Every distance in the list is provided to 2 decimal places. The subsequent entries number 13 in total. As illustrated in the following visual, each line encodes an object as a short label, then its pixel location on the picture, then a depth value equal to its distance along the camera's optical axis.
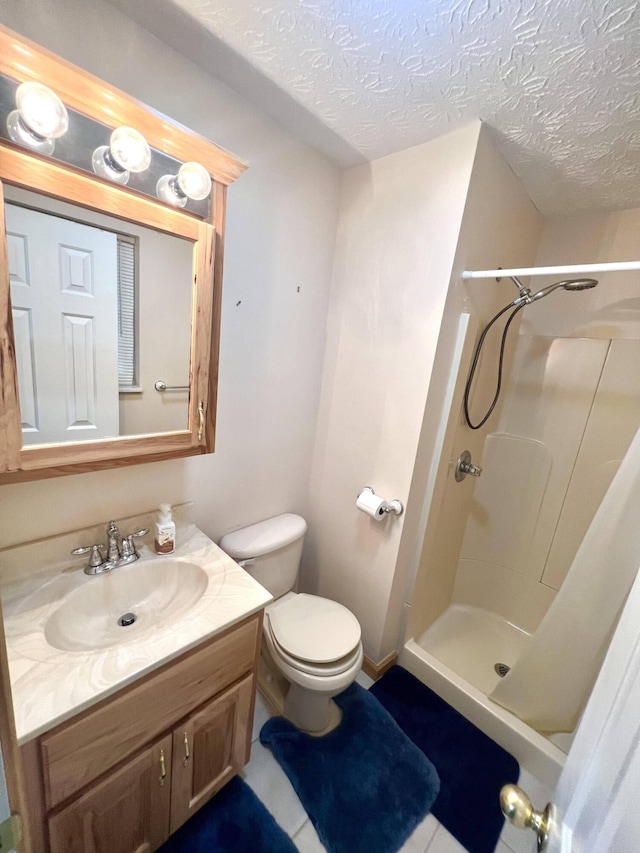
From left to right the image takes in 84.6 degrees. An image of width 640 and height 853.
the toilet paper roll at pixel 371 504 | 1.50
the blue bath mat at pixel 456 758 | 1.20
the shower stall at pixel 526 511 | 1.40
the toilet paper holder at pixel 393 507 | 1.50
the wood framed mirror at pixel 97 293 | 0.81
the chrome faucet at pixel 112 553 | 1.08
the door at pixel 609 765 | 0.37
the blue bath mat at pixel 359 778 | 1.15
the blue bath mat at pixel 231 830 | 1.07
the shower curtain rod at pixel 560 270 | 1.04
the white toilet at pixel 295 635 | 1.29
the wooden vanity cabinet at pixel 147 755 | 0.75
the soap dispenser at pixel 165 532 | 1.18
